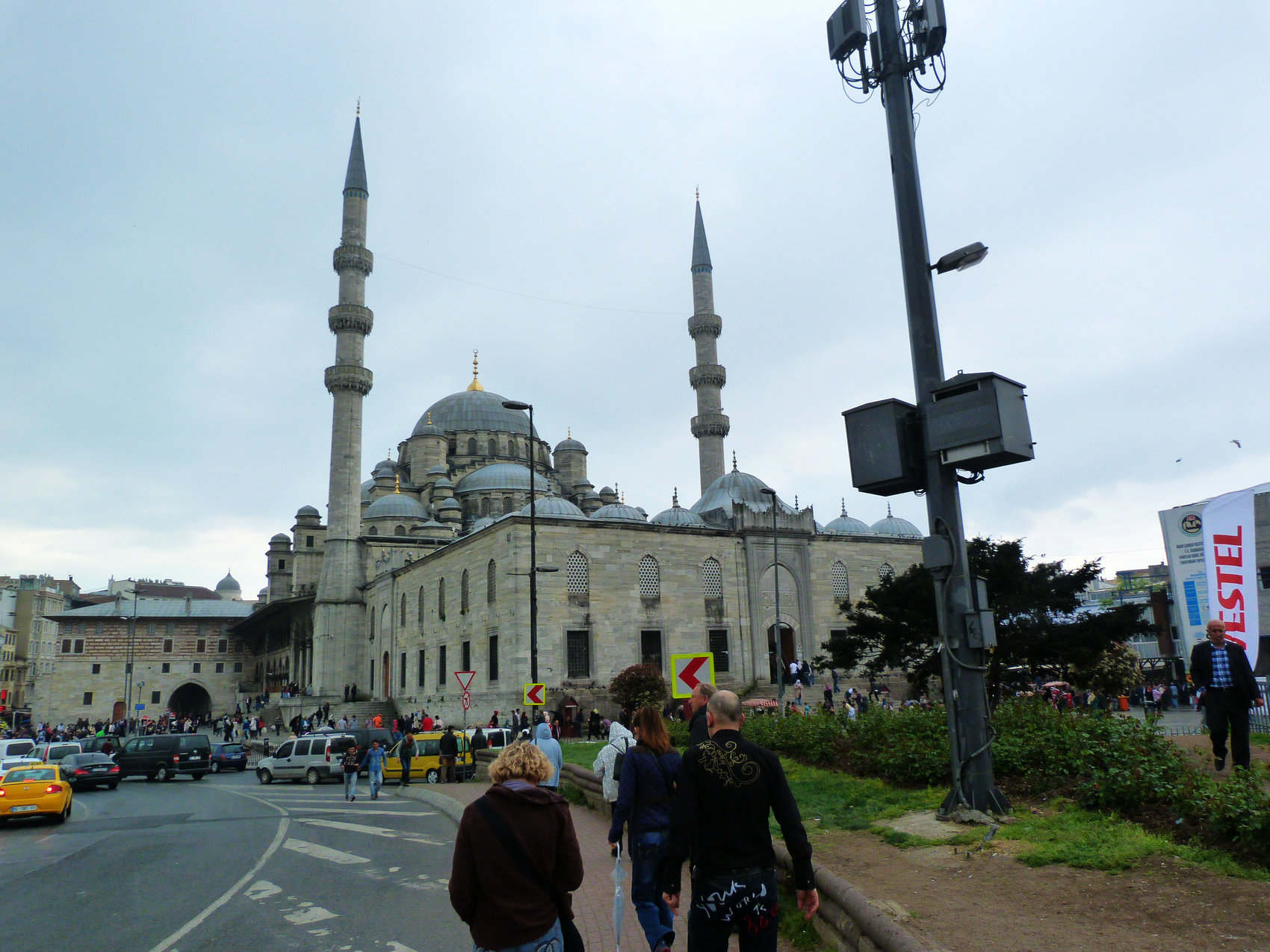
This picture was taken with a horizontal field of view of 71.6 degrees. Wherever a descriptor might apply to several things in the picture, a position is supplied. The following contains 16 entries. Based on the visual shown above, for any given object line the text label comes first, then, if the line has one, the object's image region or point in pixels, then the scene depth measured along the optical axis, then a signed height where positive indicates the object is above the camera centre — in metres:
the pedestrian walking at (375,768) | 17.52 -1.88
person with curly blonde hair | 3.58 -0.82
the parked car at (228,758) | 27.55 -2.48
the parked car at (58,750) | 24.19 -1.81
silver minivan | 22.62 -2.19
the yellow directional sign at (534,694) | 19.16 -0.63
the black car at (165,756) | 24.61 -2.10
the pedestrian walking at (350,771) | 16.98 -1.86
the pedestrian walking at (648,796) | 5.63 -0.85
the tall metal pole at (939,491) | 7.24 +1.36
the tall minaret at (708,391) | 46.91 +13.98
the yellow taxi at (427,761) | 21.05 -2.18
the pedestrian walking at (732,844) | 3.75 -0.79
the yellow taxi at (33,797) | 13.46 -1.70
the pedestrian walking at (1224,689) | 7.90 -0.46
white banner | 12.56 +1.06
